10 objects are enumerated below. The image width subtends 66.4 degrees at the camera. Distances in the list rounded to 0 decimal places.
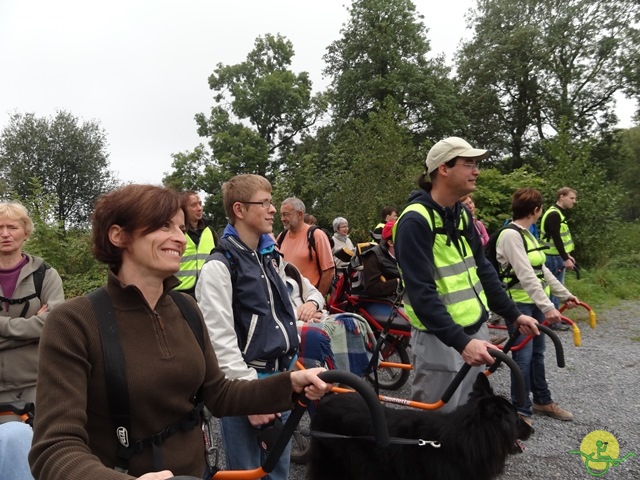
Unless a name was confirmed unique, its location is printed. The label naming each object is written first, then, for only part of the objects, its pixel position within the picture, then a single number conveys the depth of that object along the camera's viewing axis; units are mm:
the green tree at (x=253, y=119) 31859
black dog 2309
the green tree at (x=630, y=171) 25797
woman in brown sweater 1277
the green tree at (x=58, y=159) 23906
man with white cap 2717
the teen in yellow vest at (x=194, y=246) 4758
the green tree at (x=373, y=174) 12969
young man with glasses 2254
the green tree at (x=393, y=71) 26234
